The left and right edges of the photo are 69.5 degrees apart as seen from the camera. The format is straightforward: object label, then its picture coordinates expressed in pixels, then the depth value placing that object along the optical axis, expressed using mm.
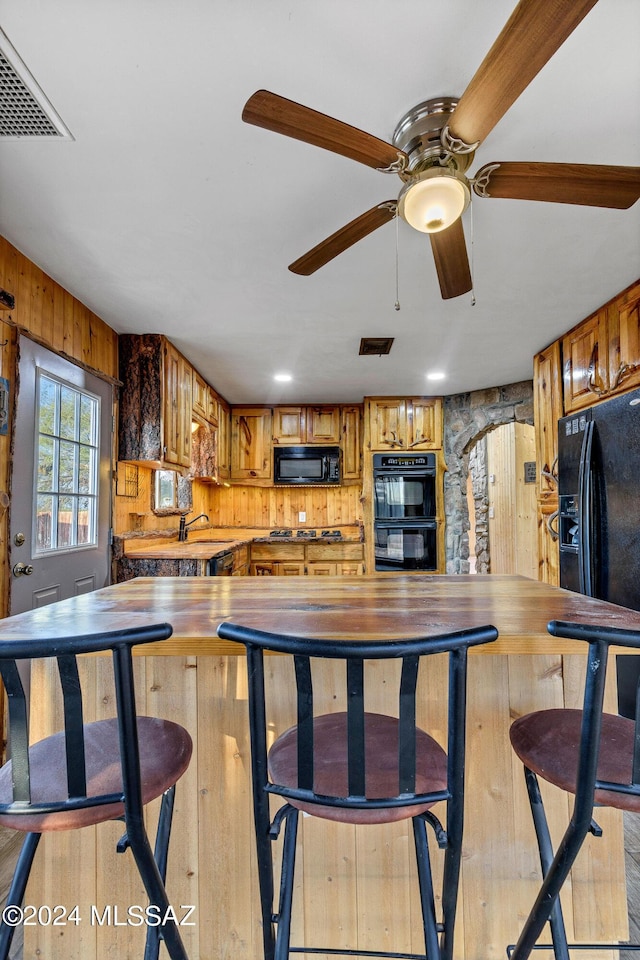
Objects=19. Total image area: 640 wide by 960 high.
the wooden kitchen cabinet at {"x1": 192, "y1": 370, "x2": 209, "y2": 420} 3814
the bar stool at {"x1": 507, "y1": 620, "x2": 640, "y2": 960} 716
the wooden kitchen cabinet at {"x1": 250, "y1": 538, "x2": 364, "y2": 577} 4586
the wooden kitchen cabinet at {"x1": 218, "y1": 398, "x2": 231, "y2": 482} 4678
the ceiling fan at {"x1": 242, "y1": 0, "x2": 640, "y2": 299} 904
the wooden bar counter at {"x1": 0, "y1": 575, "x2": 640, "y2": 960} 1229
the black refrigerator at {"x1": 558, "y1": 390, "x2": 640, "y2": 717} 1811
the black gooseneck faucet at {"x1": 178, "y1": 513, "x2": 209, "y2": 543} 3816
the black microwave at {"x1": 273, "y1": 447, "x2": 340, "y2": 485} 4840
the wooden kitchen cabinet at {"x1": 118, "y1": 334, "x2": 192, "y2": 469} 2984
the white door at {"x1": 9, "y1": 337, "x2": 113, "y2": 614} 2092
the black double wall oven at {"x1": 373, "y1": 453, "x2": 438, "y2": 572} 4523
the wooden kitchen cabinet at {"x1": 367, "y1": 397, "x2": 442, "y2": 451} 4648
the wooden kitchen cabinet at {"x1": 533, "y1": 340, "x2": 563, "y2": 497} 3223
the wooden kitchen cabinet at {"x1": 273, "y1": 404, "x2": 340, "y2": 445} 4953
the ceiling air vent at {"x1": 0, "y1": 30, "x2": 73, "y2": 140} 1188
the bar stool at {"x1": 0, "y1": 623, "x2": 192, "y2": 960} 690
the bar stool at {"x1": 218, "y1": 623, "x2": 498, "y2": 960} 688
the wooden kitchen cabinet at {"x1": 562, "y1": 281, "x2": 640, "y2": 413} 2441
